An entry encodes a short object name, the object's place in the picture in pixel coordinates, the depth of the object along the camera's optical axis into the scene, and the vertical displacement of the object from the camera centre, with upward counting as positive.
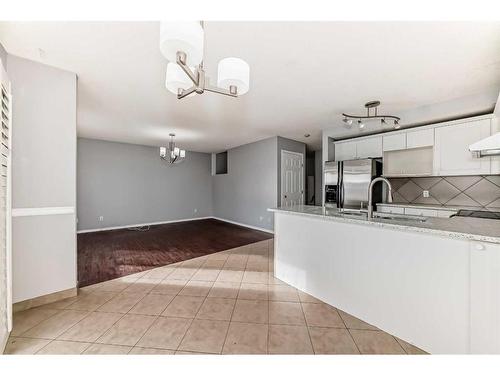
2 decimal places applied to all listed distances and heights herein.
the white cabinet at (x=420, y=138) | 3.26 +0.78
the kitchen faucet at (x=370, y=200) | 1.85 -0.12
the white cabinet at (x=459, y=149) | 2.84 +0.55
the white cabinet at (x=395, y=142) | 3.54 +0.78
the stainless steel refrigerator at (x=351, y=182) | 3.79 +0.09
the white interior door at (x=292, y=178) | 5.38 +0.23
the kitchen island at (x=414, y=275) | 1.29 -0.69
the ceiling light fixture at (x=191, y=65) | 0.86 +0.64
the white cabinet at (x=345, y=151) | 4.22 +0.75
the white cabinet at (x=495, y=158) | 2.72 +0.38
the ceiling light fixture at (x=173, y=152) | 5.04 +0.84
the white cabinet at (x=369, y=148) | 3.83 +0.74
